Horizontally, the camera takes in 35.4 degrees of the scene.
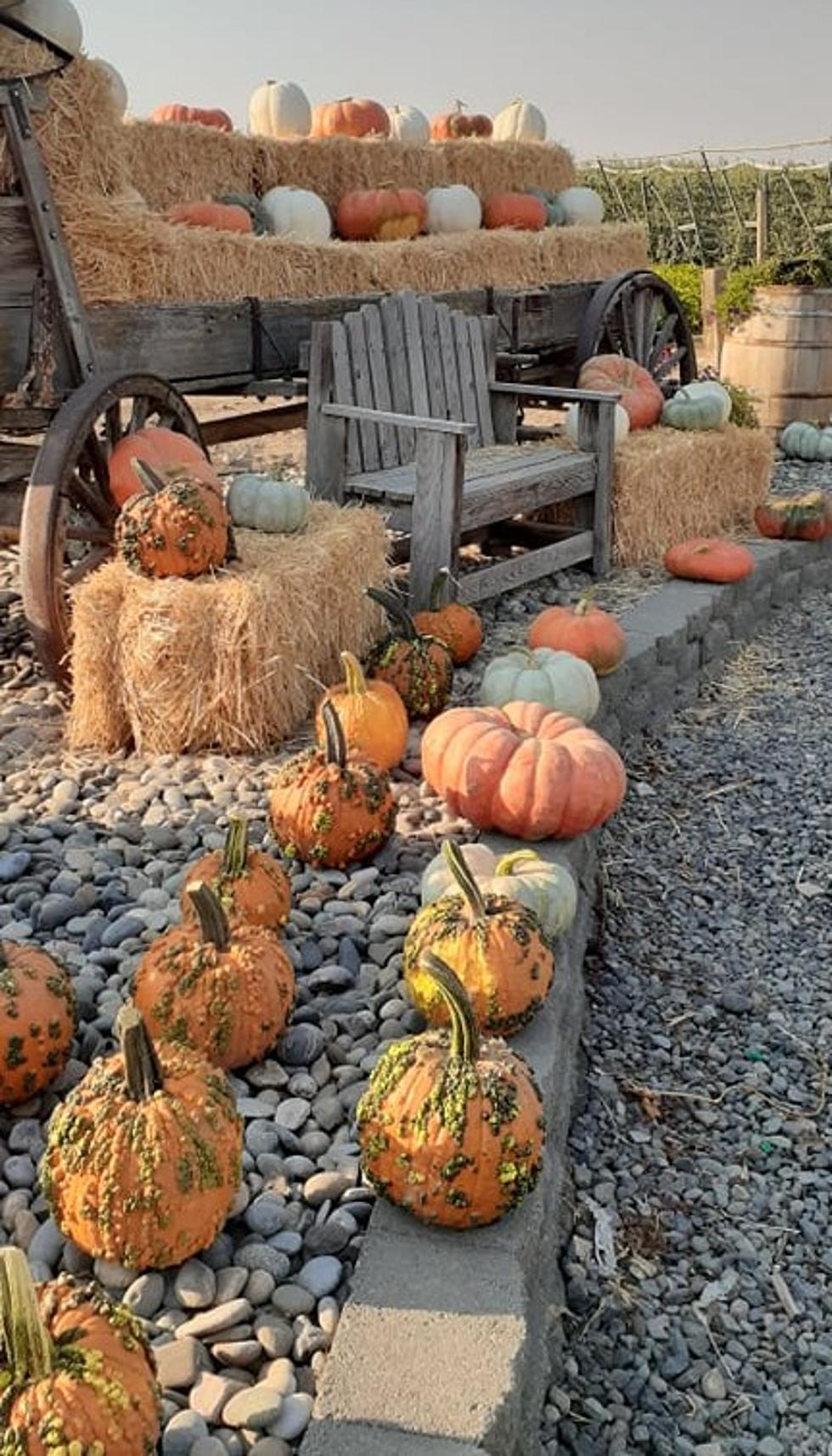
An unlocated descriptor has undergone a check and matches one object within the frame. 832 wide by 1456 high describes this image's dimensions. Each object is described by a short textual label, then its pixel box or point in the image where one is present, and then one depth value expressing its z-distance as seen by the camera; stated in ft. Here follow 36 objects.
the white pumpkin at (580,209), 30.32
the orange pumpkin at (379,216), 25.03
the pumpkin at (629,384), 22.41
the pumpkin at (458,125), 33.78
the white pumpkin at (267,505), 13.73
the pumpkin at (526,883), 8.30
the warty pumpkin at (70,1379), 4.24
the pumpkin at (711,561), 18.39
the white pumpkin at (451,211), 26.35
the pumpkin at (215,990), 6.88
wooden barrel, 28.45
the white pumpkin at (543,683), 11.98
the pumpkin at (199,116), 28.58
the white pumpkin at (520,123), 33.24
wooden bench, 14.93
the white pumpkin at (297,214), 23.16
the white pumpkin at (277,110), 27.48
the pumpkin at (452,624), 13.84
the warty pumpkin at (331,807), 9.21
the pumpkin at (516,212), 28.02
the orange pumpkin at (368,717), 10.66
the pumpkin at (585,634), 13.79
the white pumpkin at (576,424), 19.42
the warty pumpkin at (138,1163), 5.53
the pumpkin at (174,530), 11.73
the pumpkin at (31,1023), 6.58
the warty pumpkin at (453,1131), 5.92
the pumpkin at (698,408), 22.24
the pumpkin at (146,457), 13.50
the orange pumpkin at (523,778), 9.71
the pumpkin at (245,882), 7.80
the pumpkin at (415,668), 12.21
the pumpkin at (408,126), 29.58
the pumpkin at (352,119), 29.32
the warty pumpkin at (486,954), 7.25
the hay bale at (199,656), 11.51
